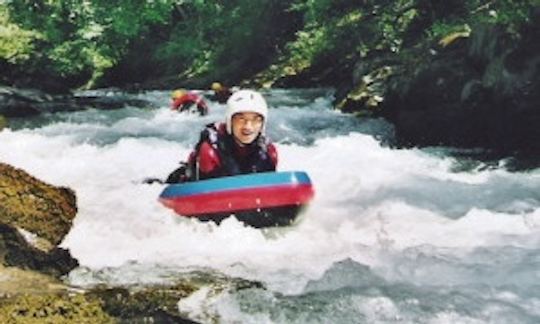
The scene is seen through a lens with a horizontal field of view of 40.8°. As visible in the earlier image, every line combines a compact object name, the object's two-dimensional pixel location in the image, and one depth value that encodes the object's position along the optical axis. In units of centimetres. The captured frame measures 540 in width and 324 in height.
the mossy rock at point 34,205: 525
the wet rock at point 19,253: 494
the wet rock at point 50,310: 393
